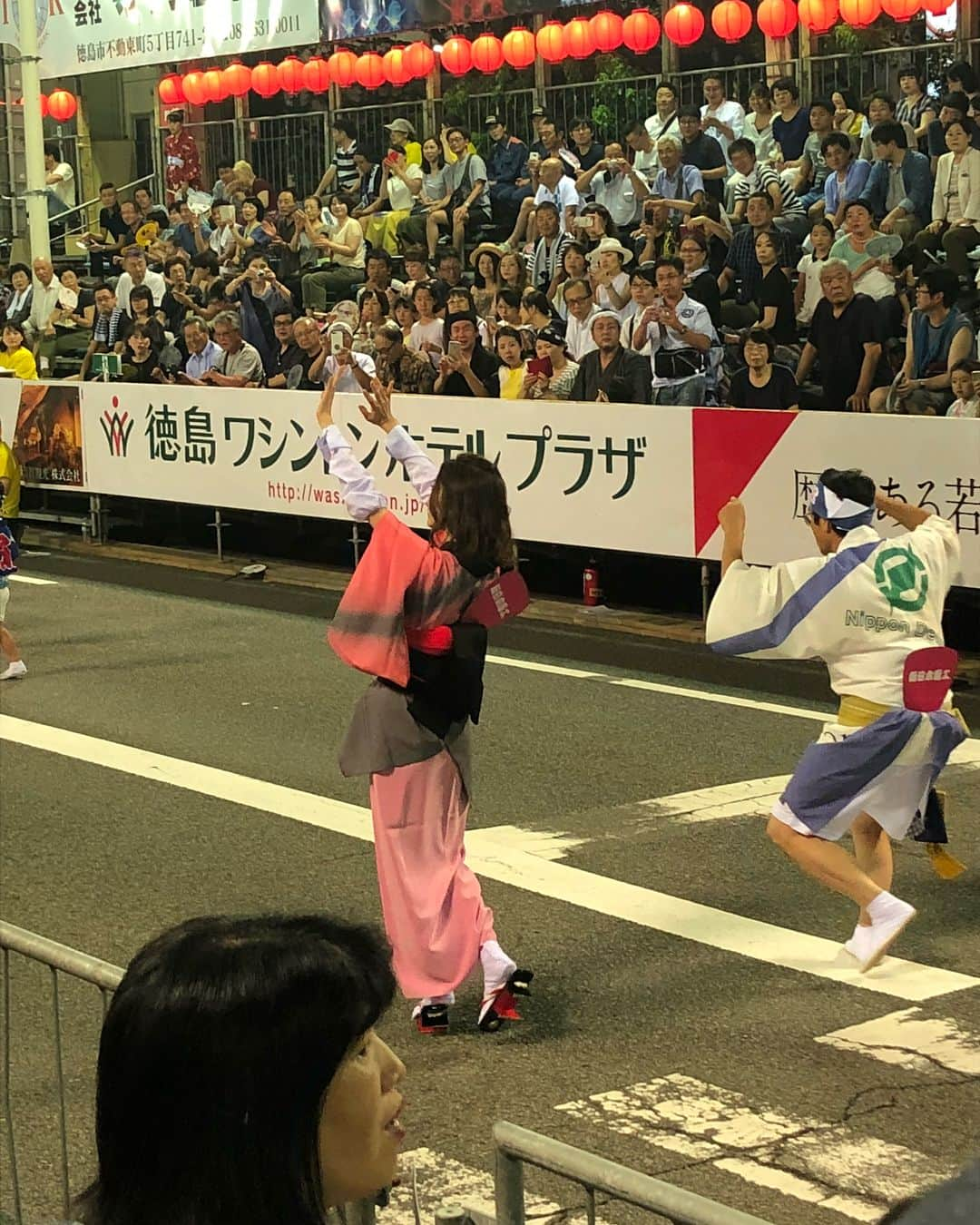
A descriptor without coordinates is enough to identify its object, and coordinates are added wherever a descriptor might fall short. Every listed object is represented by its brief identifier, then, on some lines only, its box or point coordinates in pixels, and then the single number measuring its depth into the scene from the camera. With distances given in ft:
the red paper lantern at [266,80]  86.33
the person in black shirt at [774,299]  51.26
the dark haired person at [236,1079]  6.94
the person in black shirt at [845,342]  46.06
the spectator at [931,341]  45.29
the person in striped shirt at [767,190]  56.54
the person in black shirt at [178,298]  69.25
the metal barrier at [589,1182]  7.75
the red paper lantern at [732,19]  69.46
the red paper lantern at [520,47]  77.71
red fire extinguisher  47.50
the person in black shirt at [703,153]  60.95
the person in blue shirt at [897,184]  53.62
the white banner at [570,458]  39.42
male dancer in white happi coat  23.12
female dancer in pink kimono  21.43
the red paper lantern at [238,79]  87.61
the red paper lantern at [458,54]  80.12
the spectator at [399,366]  51.65
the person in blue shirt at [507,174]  70.38
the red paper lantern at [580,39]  74.59
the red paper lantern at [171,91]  92.22
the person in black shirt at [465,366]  50.39
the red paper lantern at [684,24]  70.44
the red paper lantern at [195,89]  89.92
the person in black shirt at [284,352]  57.47
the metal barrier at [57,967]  11.82
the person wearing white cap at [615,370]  46.93
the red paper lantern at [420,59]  81.87
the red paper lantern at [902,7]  60.95
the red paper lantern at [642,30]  72.84
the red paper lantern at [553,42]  75.46
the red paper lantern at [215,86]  88.94
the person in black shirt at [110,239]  88.33
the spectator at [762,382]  43.86
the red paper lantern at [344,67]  83.92
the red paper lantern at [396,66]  82.23
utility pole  72.95
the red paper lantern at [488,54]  79.10
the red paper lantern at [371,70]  82.84
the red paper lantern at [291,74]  85.66
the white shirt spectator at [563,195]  64.95
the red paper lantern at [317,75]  85.10
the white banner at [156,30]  71.10
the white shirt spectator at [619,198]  64.08
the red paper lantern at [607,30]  73.72
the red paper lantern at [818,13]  63.41
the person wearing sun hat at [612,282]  53.16
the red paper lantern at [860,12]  61.11
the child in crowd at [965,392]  41.70
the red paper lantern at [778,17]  66.23
